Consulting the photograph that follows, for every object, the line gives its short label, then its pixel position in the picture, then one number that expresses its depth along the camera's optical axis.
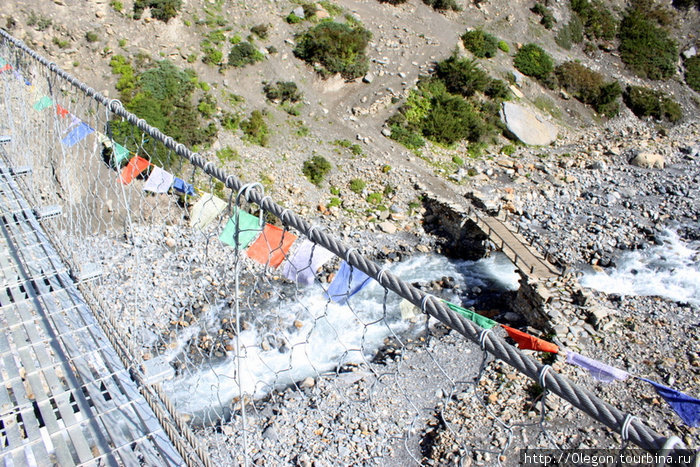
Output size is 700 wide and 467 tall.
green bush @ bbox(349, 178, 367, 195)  12.38
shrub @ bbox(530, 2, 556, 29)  20.69
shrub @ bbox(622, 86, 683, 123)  18.66
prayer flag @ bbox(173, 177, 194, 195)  5.06
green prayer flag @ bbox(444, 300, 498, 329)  4.64
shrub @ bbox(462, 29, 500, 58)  18.23
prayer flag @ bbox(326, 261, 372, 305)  2.75
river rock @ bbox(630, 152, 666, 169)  14.24
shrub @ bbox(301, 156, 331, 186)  12.49
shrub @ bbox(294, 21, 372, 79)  15.58
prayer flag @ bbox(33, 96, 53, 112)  6.06
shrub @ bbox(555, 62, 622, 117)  18.28
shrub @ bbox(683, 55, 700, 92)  20.59
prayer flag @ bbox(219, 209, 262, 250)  2.83
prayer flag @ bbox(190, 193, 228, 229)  4.26
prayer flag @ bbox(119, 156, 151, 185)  5.55
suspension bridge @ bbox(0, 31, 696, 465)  2.08
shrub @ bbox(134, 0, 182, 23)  14.56
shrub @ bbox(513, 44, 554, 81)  18.47
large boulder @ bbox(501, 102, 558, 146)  15.86
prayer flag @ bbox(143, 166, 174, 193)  4.84
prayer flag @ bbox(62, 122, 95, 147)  5.34
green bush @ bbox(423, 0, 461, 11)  19.52
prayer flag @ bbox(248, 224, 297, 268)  3.15
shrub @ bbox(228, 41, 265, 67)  14.64
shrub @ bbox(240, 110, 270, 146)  12.96
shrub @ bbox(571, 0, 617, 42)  21.36
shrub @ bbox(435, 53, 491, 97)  16.48
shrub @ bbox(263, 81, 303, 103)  14.41
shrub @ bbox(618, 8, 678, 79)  20.70
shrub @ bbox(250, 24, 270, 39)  15.64
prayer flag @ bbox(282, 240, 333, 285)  3.09
